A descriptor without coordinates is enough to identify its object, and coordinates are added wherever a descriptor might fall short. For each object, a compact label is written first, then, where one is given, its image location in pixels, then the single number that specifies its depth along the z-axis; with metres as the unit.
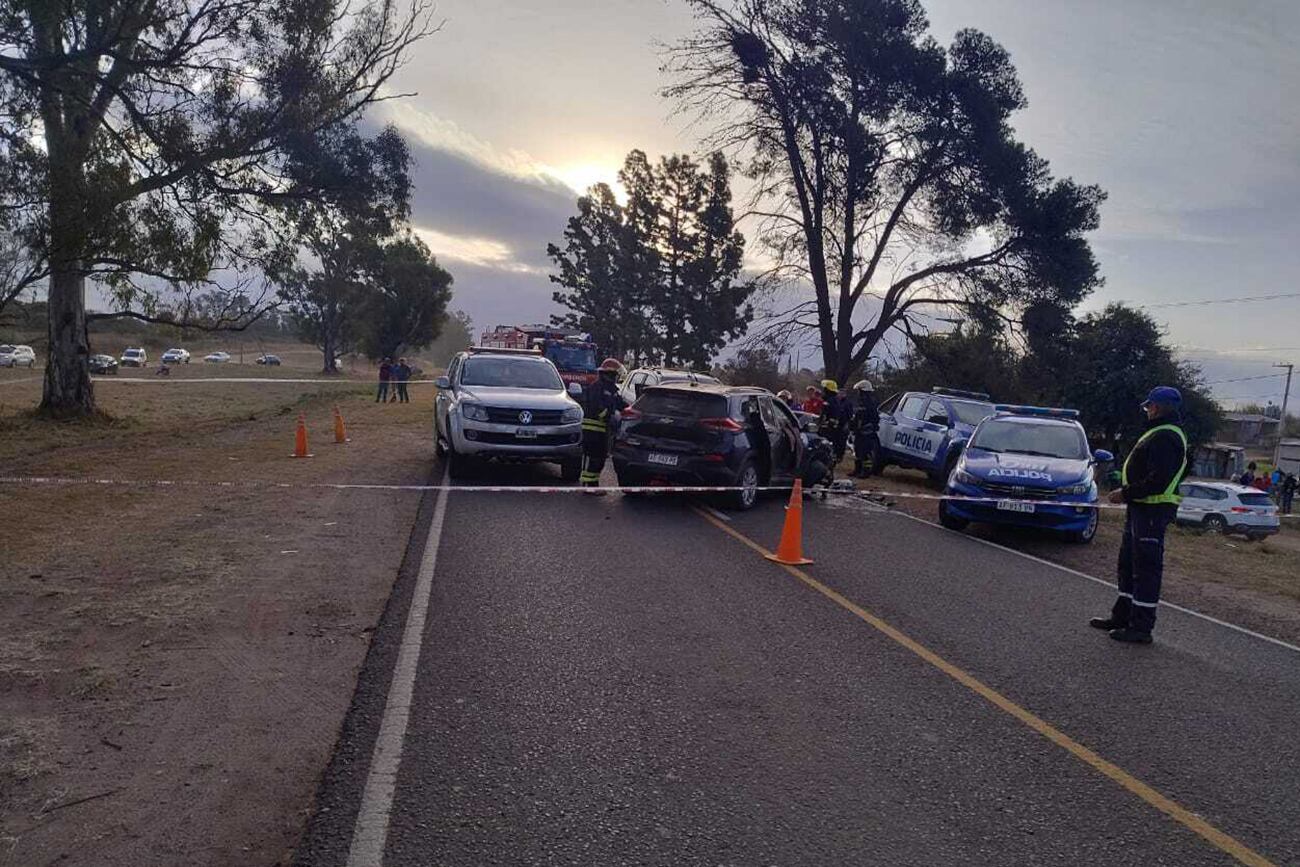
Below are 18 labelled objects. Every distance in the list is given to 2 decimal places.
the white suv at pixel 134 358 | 73.69
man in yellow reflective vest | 7.46
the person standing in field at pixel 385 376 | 37.31
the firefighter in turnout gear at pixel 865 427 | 18.72
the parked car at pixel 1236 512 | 25.94
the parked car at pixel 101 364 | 59.22
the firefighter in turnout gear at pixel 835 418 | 18.02
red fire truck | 28.67
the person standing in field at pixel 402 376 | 39.31
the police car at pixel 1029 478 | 11.96
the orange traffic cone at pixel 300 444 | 16.46
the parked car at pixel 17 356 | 65.31
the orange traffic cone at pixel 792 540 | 9.48
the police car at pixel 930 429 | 17.73
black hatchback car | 12.52
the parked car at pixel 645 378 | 22.14
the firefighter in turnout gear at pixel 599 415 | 13.29
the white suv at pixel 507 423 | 13.61
